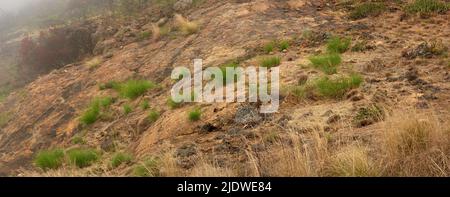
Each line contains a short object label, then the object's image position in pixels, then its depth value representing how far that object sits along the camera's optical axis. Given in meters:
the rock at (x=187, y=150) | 5.79
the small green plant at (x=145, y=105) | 8.94
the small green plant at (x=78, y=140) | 8.77
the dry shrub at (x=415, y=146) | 4.15
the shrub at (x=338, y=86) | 6.90
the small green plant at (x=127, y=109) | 9.16
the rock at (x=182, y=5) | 14.85
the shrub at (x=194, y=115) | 7.32
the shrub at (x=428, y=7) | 10.30
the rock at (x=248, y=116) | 6.58
